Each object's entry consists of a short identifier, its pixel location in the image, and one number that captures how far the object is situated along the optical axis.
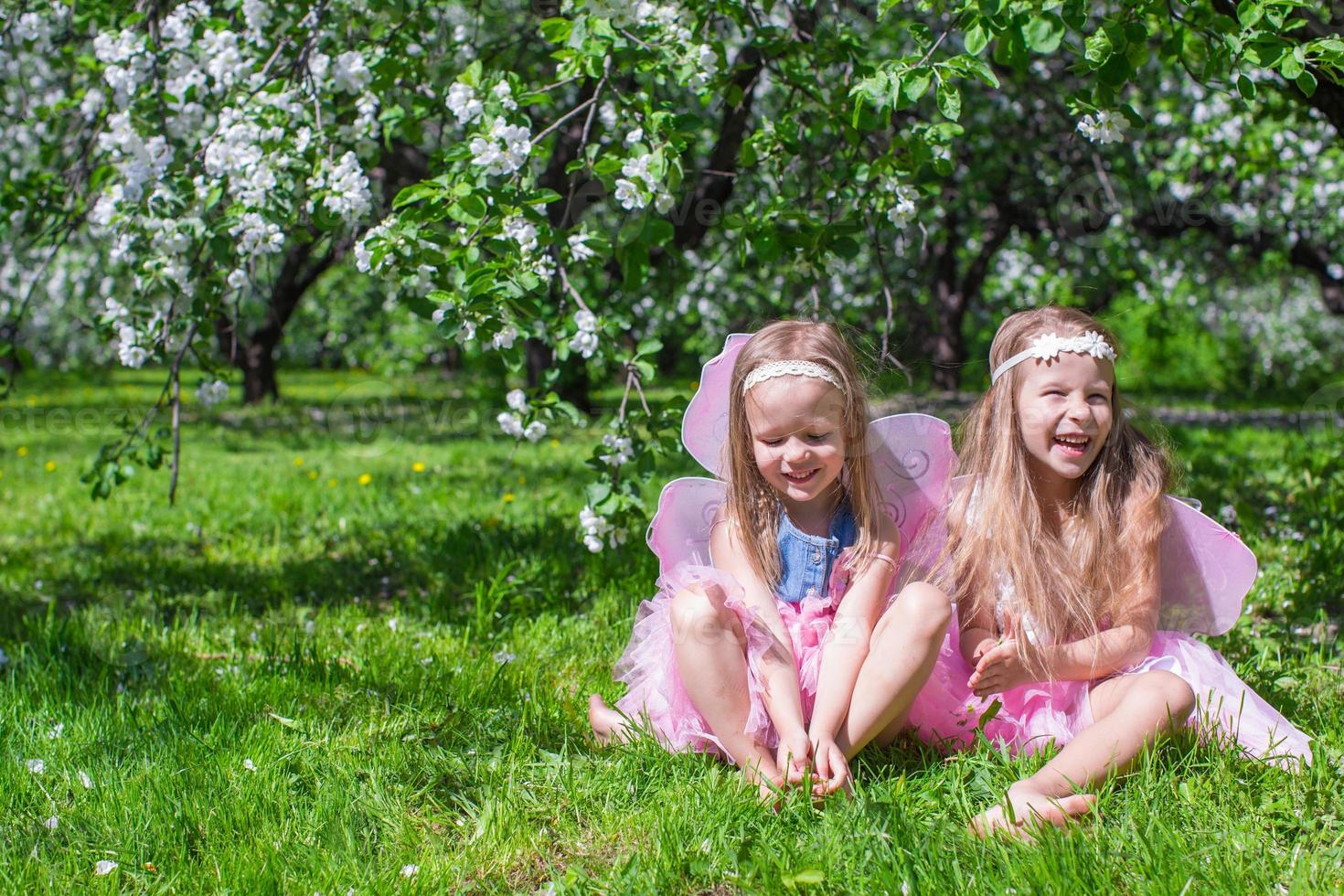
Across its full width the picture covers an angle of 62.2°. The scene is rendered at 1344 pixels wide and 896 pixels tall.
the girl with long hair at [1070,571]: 2.11
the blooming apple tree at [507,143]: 2.38
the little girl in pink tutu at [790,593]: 2.01
